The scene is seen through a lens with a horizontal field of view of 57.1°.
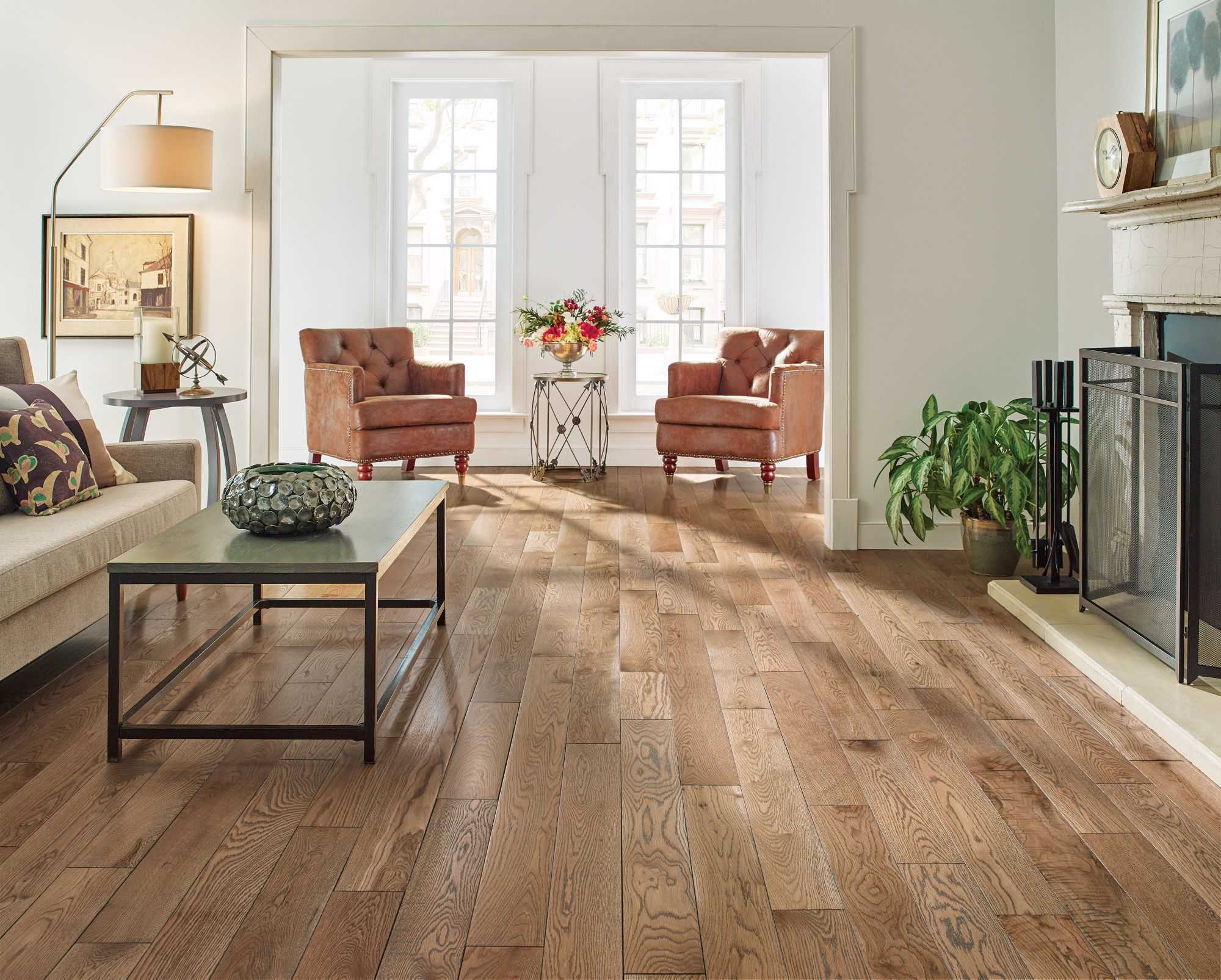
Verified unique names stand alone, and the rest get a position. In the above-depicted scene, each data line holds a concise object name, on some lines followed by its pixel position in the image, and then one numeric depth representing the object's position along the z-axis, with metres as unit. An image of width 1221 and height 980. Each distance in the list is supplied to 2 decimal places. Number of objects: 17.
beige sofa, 2.87
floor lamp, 4.58
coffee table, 2.54
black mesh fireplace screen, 2.88
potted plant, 4.23
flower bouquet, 6.94
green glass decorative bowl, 2.80
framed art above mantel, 3.28
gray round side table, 4.52
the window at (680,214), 7.55
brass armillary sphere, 4.68
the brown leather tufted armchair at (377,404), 6.46
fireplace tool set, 3.88
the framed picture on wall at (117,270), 5.06
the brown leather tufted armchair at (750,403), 6.50
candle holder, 4.63
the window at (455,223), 7.54
